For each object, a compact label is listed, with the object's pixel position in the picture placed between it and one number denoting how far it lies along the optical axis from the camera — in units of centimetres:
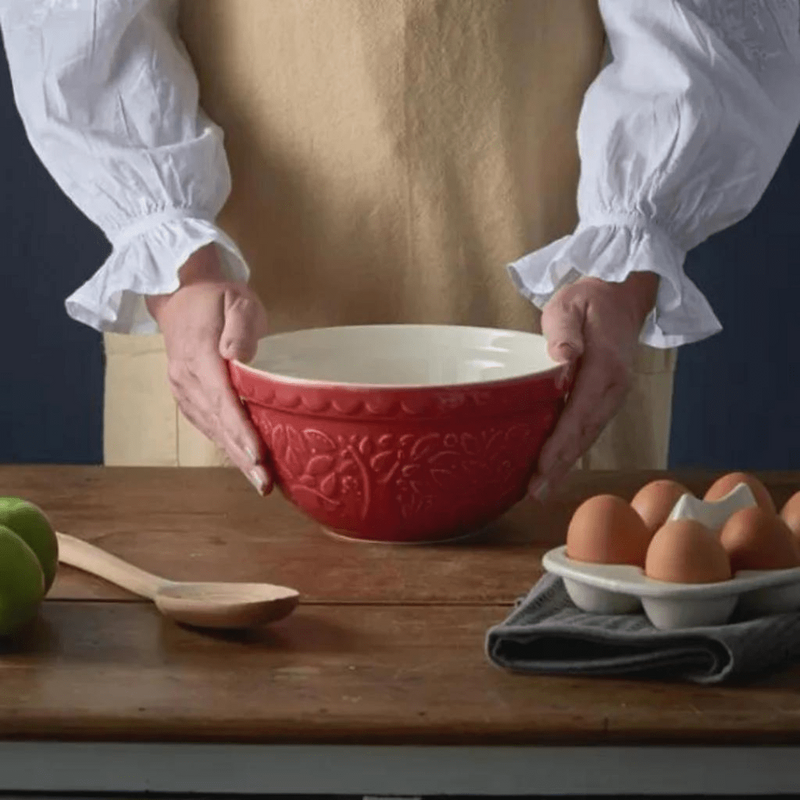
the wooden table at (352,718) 164
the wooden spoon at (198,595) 176
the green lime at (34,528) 180
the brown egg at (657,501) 180
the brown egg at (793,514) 179
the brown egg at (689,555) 170
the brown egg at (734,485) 181
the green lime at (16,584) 174
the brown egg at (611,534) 174
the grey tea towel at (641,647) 168
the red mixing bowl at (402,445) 189
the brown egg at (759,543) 173
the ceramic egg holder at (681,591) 170
